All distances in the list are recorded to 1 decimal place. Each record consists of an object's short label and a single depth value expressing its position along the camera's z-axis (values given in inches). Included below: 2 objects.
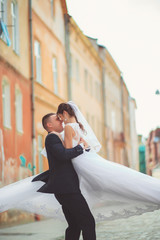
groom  182.2
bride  193.8
